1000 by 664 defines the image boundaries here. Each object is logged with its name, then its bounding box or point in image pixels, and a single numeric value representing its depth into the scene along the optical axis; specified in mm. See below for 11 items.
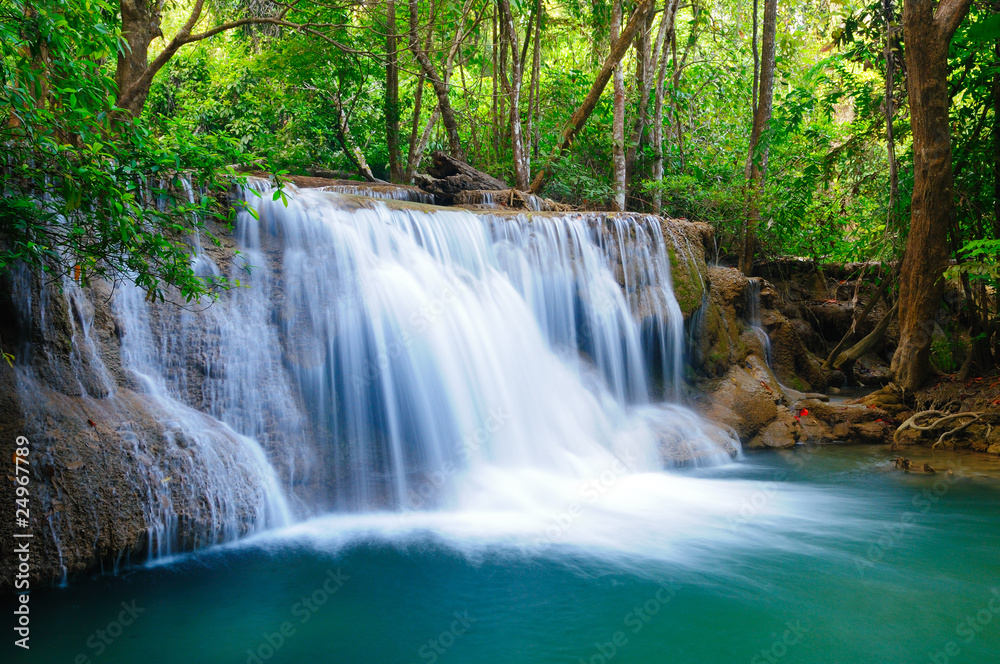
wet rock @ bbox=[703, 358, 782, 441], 8914
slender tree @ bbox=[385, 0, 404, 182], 13820
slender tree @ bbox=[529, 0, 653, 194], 12094
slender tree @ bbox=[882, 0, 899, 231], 8906
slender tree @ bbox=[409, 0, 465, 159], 12242
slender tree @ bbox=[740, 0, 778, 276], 12055
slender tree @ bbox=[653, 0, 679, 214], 13023
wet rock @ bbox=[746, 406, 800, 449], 8719
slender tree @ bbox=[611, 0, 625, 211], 12414
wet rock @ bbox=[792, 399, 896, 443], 8875
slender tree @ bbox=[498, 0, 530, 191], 12438
